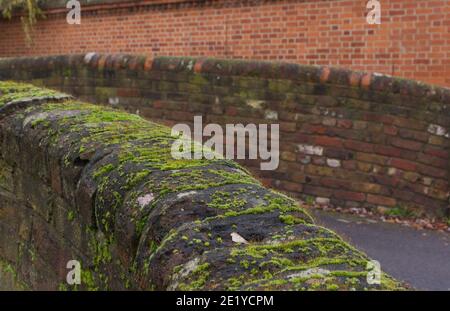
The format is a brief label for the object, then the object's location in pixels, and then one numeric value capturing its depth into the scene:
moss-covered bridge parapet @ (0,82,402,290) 1.60
